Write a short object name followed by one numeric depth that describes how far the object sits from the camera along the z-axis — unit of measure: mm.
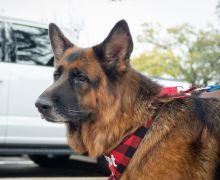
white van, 6348
